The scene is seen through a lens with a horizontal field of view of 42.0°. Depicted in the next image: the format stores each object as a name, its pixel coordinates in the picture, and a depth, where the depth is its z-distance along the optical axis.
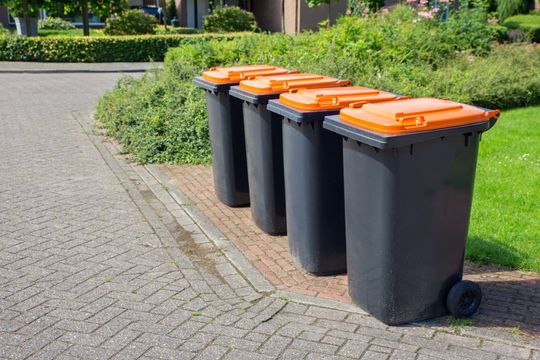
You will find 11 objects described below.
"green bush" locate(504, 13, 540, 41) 24.47
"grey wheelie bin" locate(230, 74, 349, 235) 5.40
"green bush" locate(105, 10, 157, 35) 26.73
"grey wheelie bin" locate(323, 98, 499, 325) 3.74
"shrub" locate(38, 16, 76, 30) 35.94
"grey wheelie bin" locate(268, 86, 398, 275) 4.55
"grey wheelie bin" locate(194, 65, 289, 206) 6.25
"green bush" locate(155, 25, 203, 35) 29.80
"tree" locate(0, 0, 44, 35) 26.06
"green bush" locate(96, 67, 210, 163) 8.66
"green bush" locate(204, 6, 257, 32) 30.02
